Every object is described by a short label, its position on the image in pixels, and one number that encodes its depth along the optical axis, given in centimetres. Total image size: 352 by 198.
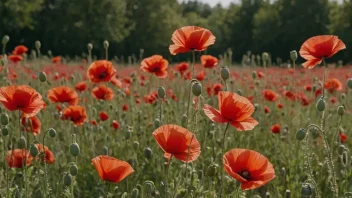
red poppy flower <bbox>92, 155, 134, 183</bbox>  150
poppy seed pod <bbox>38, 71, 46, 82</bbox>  258
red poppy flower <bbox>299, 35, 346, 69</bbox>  197
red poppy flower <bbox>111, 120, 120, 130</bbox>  324
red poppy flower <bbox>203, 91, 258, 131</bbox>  156
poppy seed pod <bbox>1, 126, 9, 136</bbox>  215
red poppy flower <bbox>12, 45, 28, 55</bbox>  434
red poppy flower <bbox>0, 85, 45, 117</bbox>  178
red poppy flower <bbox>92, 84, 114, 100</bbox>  318
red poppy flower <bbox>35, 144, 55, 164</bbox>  243
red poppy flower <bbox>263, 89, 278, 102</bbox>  368
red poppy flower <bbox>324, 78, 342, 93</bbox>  363
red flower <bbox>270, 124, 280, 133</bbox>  315
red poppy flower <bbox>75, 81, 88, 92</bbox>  353
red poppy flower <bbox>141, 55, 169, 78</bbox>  281
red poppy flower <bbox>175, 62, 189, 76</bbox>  393
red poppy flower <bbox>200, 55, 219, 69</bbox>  308
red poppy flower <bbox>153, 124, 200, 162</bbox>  152
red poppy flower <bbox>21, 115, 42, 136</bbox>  256
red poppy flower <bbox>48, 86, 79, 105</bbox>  272
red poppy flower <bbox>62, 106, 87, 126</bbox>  270
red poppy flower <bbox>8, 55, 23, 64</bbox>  410
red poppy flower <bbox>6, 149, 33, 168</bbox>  219
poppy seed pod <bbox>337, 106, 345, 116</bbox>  206
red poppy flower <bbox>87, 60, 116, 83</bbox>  276
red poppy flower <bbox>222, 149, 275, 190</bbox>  148
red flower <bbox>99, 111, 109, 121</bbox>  321
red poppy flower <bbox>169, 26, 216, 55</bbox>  203
